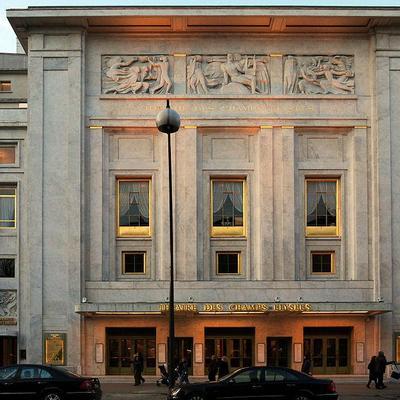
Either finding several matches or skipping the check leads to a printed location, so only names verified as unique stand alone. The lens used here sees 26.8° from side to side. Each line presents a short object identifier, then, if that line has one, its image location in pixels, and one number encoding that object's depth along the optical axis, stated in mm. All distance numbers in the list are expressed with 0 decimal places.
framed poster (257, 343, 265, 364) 38031
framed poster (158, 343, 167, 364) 37969
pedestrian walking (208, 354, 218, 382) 30766
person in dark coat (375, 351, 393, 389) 32969
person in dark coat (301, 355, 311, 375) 33169
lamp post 22875
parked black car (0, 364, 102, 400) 23531
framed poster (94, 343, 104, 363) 37500
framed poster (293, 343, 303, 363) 38000
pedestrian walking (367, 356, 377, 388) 33344
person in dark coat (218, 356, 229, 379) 30062
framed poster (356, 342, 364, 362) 37781
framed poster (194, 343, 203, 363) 38031
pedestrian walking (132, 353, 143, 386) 34281
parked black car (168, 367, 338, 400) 22672
